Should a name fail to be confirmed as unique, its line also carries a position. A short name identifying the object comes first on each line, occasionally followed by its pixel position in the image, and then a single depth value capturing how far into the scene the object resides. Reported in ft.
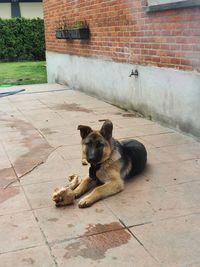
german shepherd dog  13.39
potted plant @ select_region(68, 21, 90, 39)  31.55
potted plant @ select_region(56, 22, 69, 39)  35.35
